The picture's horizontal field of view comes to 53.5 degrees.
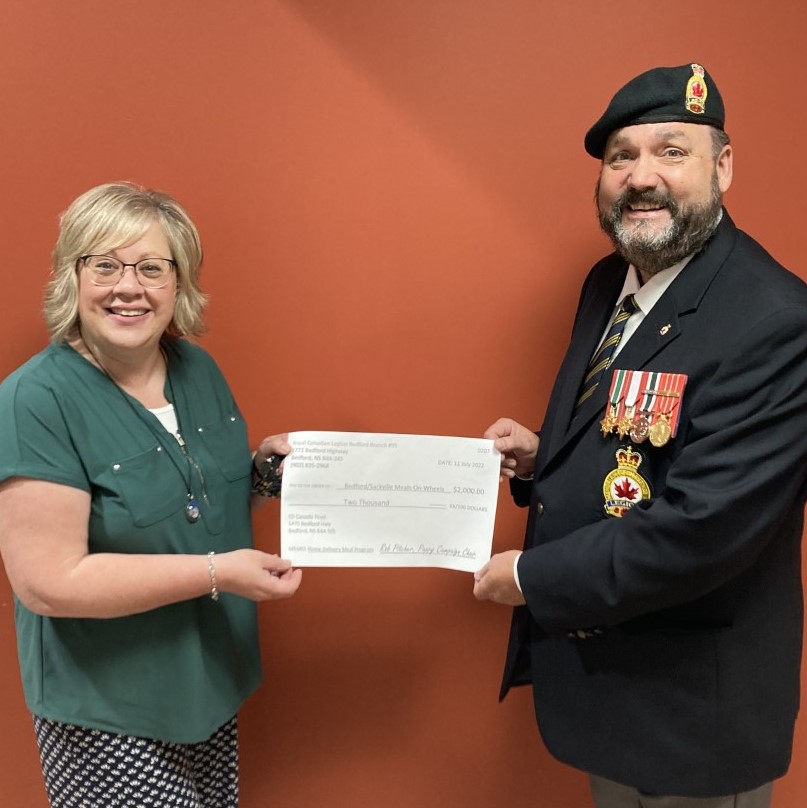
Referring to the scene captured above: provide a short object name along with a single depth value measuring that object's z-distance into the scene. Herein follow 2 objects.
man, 1.24
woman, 1.28
